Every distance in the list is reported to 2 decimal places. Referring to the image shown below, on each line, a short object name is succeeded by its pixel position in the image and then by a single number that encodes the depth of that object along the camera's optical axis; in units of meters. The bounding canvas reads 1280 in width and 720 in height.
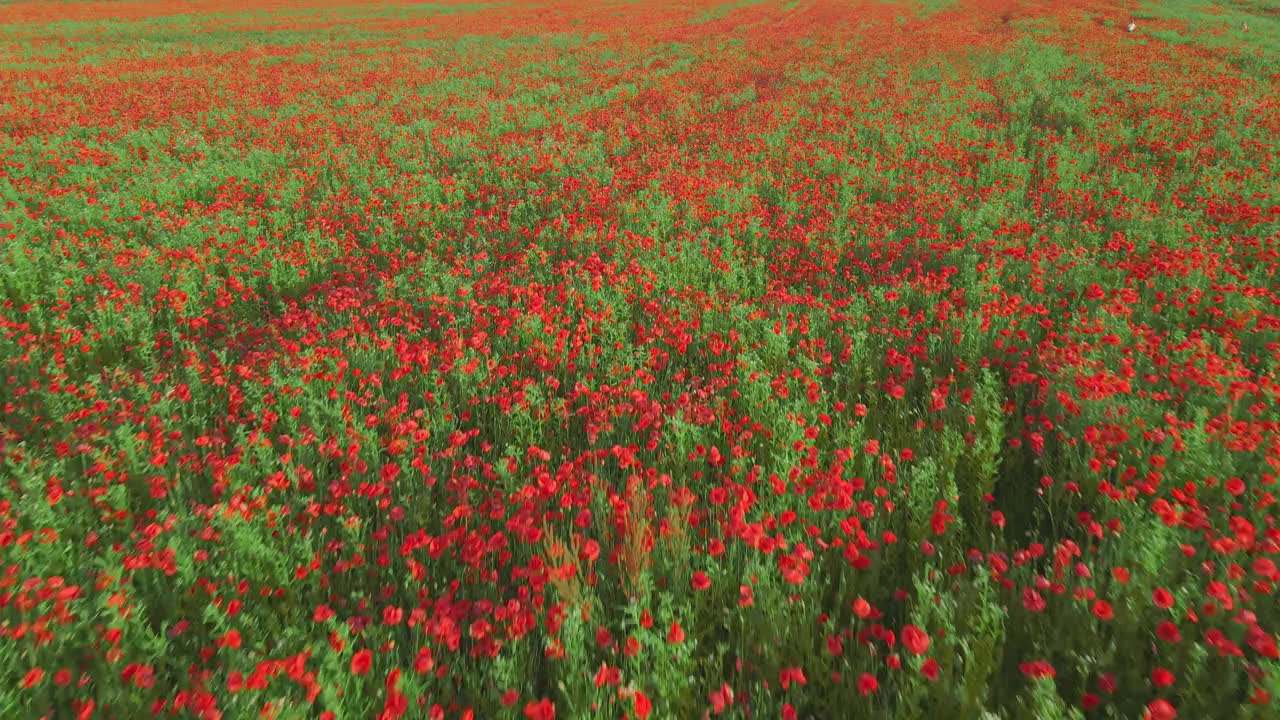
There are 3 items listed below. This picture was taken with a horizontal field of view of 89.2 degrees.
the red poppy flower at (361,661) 1.85
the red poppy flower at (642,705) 1.65
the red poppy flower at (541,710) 1.71
